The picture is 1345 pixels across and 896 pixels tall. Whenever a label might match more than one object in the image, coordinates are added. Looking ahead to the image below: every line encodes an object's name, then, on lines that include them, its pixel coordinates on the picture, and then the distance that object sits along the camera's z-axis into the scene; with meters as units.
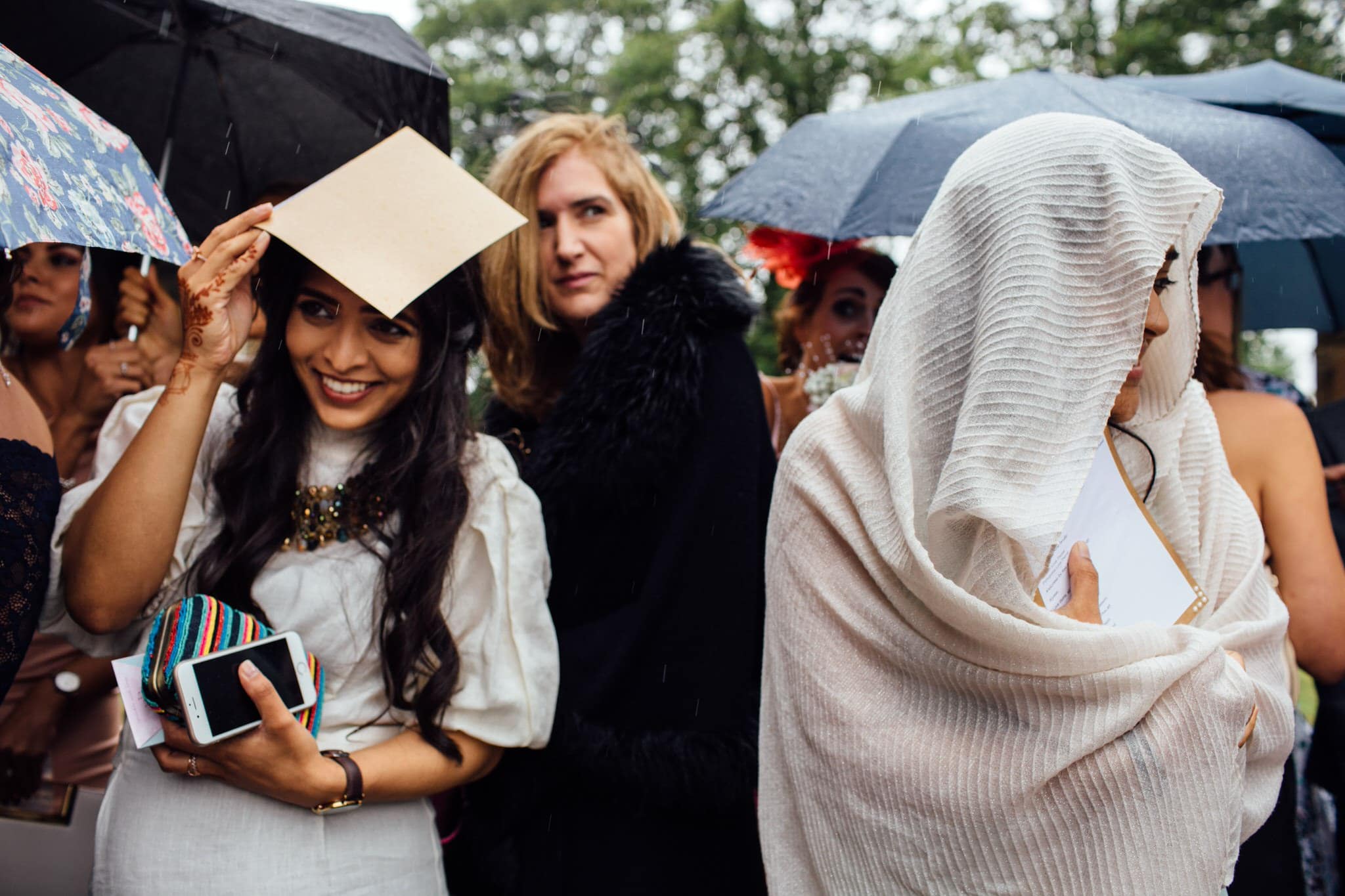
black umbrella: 2.62
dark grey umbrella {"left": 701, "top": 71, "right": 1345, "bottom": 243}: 2.47
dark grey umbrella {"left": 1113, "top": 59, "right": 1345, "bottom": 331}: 2.90
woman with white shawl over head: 1.58
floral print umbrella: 1.47
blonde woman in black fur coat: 2.18
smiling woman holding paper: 1.84
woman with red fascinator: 3.45
